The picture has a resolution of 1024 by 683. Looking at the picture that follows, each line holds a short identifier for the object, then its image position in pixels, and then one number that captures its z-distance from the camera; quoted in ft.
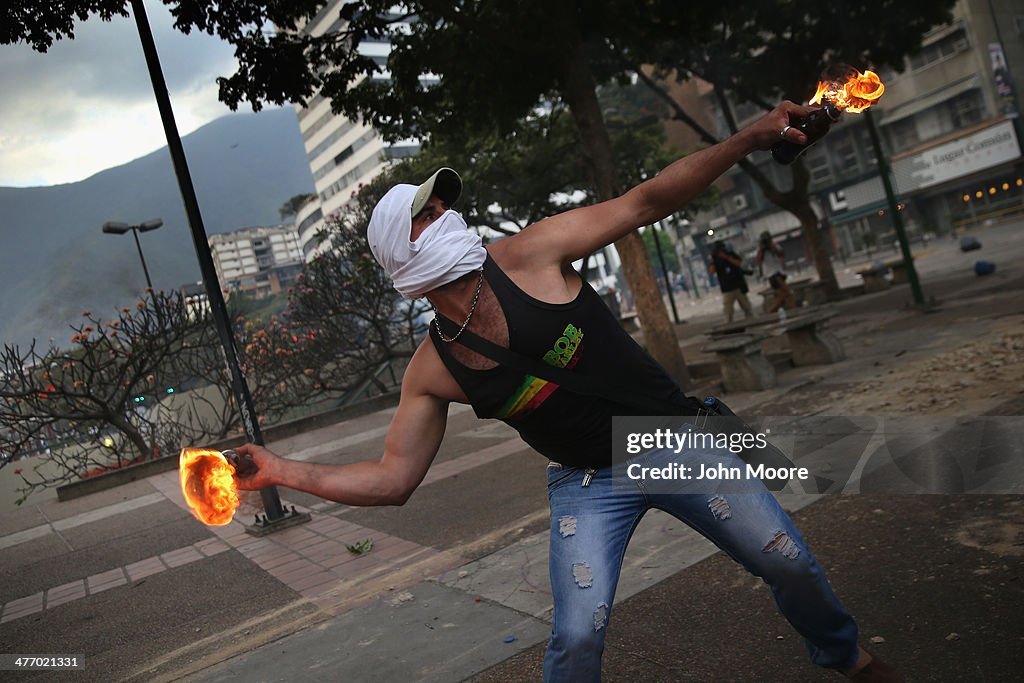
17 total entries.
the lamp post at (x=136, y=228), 52.43
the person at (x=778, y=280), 48.34
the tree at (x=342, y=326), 57.21
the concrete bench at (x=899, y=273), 59.26
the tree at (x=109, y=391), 43.06
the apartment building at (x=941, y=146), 119.75
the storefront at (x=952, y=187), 120.57
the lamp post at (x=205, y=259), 24.12
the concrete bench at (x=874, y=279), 58.23
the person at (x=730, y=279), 49.09
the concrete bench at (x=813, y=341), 30.55
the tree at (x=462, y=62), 30.55
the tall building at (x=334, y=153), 280.51
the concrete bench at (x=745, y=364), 28.94
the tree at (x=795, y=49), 48.78
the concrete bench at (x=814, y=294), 59.31
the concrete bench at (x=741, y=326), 33.88
